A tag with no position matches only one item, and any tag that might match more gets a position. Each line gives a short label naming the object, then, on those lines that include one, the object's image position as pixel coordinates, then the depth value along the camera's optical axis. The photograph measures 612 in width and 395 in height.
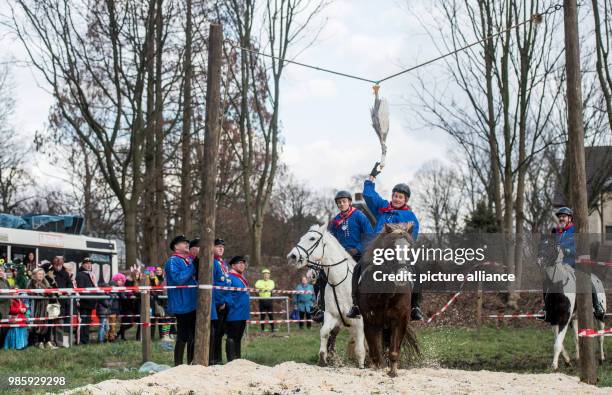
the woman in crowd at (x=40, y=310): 15.33
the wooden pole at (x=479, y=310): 19.36
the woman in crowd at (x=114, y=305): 17.98
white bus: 19.89
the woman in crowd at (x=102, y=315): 17.42
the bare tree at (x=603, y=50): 22.08
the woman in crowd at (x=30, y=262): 19.78
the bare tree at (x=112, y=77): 25.22
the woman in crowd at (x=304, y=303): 22.95
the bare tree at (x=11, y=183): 43.84
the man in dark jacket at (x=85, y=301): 16.78
